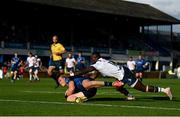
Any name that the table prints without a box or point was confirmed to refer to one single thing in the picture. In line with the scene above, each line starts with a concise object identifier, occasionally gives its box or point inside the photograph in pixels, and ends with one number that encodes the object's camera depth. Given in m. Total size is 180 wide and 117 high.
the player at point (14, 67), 34.44
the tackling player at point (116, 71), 14.78
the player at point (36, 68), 37.75
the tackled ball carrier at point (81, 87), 14.59
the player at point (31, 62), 36.97
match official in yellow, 22.95
